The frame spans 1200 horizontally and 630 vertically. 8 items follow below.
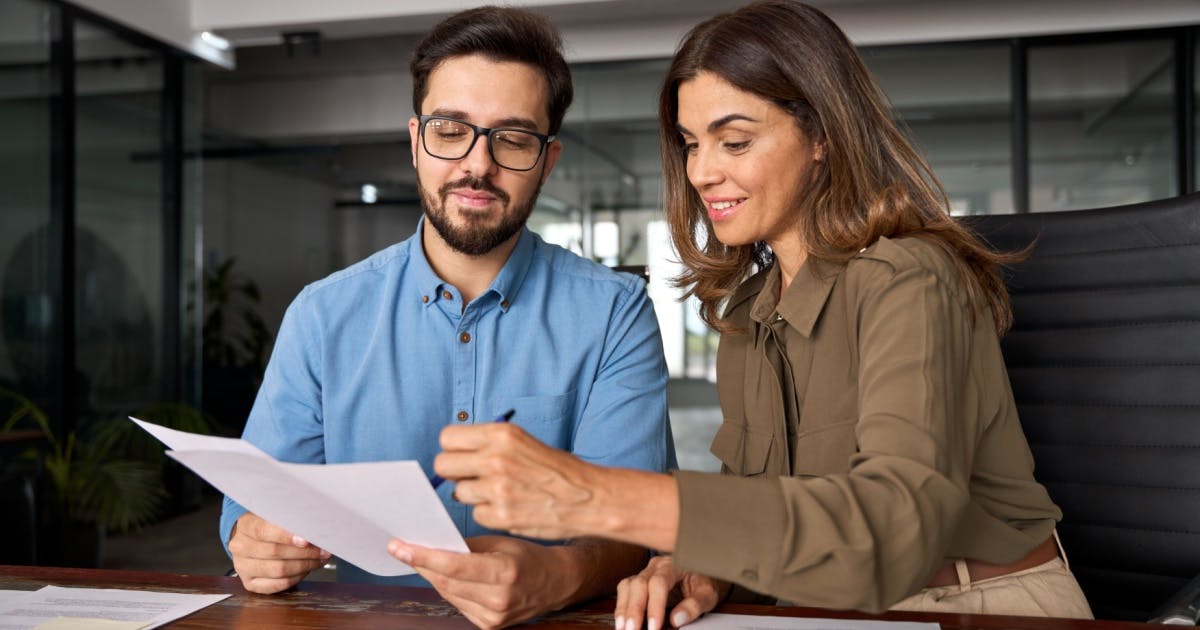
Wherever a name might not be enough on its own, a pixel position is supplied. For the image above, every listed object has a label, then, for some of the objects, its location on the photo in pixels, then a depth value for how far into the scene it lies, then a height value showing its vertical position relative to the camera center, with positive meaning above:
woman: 0.83 -0.09
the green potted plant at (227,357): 6.45 -0.29
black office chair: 1.51 -0.11
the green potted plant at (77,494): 4.13 -0.83
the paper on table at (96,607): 1.01 -0.33
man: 1.53 -0.03
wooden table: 0.99 -0.33
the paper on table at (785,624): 0.97 -0.32
